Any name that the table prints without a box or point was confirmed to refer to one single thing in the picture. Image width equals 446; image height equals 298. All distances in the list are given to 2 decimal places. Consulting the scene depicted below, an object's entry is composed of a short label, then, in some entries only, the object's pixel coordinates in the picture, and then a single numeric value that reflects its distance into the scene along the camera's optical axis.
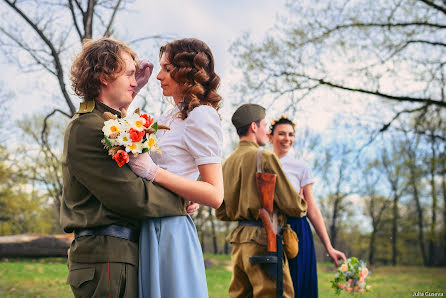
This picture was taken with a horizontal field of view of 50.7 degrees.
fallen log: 13.04
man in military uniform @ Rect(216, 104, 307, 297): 4.14
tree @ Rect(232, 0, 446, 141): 11.25
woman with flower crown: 4.55
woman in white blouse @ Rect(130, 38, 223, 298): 2.12
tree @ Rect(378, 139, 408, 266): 25.36
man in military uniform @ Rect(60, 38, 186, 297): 2.01
